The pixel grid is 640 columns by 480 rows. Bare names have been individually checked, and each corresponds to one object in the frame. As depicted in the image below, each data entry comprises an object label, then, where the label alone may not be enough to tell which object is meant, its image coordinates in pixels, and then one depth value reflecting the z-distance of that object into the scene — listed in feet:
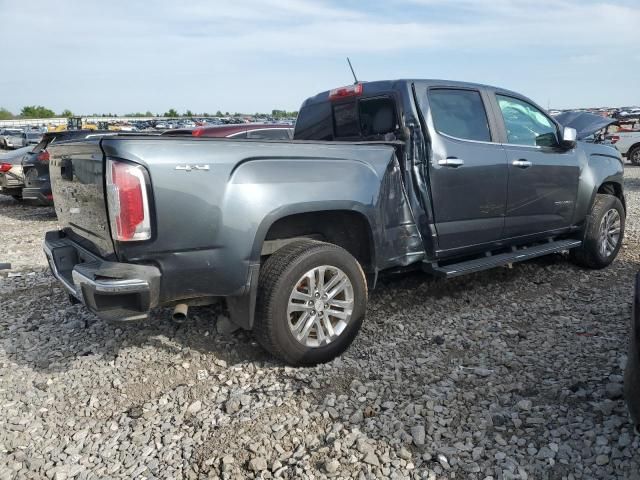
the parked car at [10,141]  106.83
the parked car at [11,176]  35.60
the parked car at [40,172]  31.35
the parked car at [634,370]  7.73
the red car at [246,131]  28.14
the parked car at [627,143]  55.11
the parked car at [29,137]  107.46
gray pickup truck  9.45
